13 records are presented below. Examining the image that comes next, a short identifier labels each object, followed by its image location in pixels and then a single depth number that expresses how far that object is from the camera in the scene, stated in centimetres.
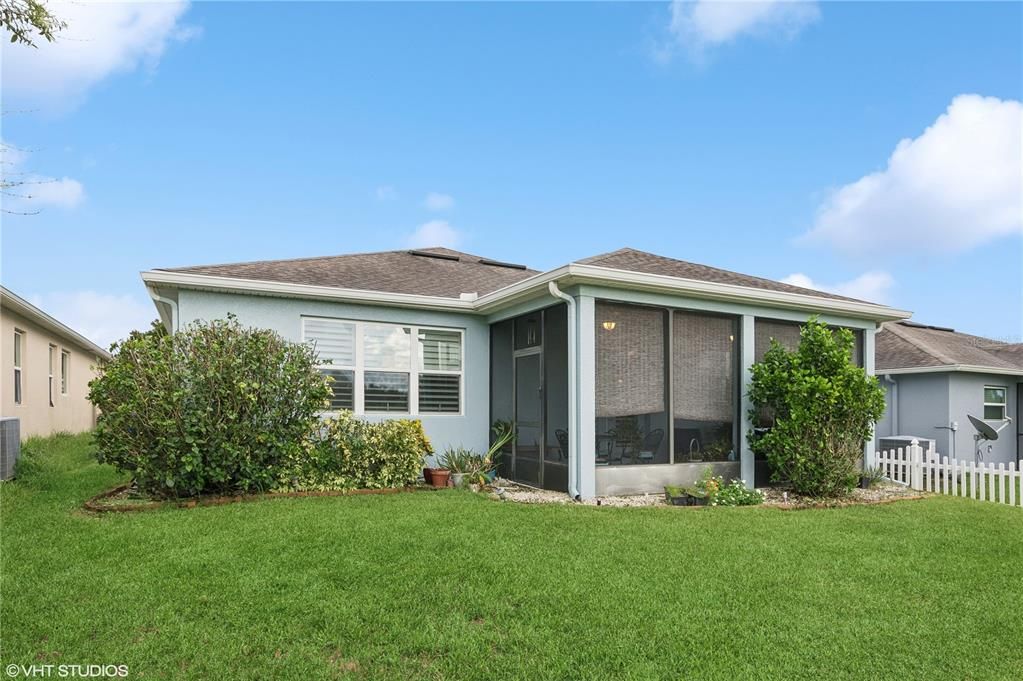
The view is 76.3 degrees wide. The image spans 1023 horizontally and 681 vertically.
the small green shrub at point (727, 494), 850
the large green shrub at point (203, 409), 746
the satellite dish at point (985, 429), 1327
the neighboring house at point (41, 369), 1280
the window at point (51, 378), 1601
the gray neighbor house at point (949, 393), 1462
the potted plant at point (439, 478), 924
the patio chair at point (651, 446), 916
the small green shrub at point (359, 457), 848
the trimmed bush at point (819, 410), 906
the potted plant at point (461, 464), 934
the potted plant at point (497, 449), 975
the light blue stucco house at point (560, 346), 880
